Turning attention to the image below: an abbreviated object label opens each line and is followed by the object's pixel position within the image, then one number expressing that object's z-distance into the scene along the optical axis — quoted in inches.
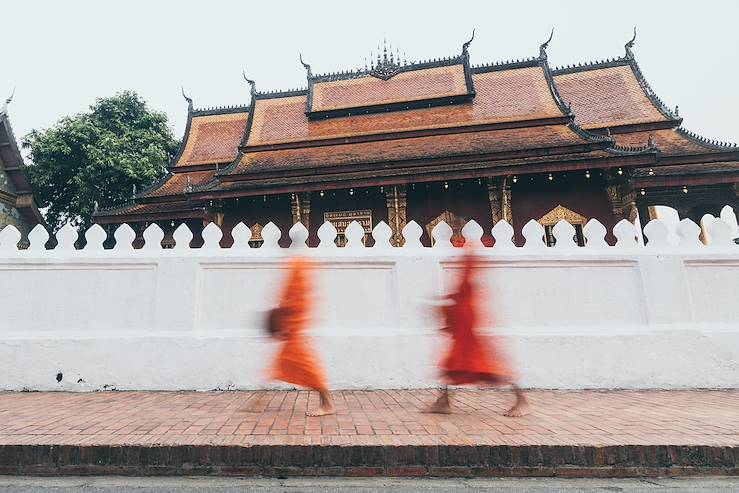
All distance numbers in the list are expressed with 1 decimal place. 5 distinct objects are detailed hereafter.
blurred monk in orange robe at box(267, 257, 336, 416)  119.6
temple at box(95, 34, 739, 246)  397.8
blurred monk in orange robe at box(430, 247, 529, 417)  120.2
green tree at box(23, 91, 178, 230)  696.4
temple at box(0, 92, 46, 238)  663.1
